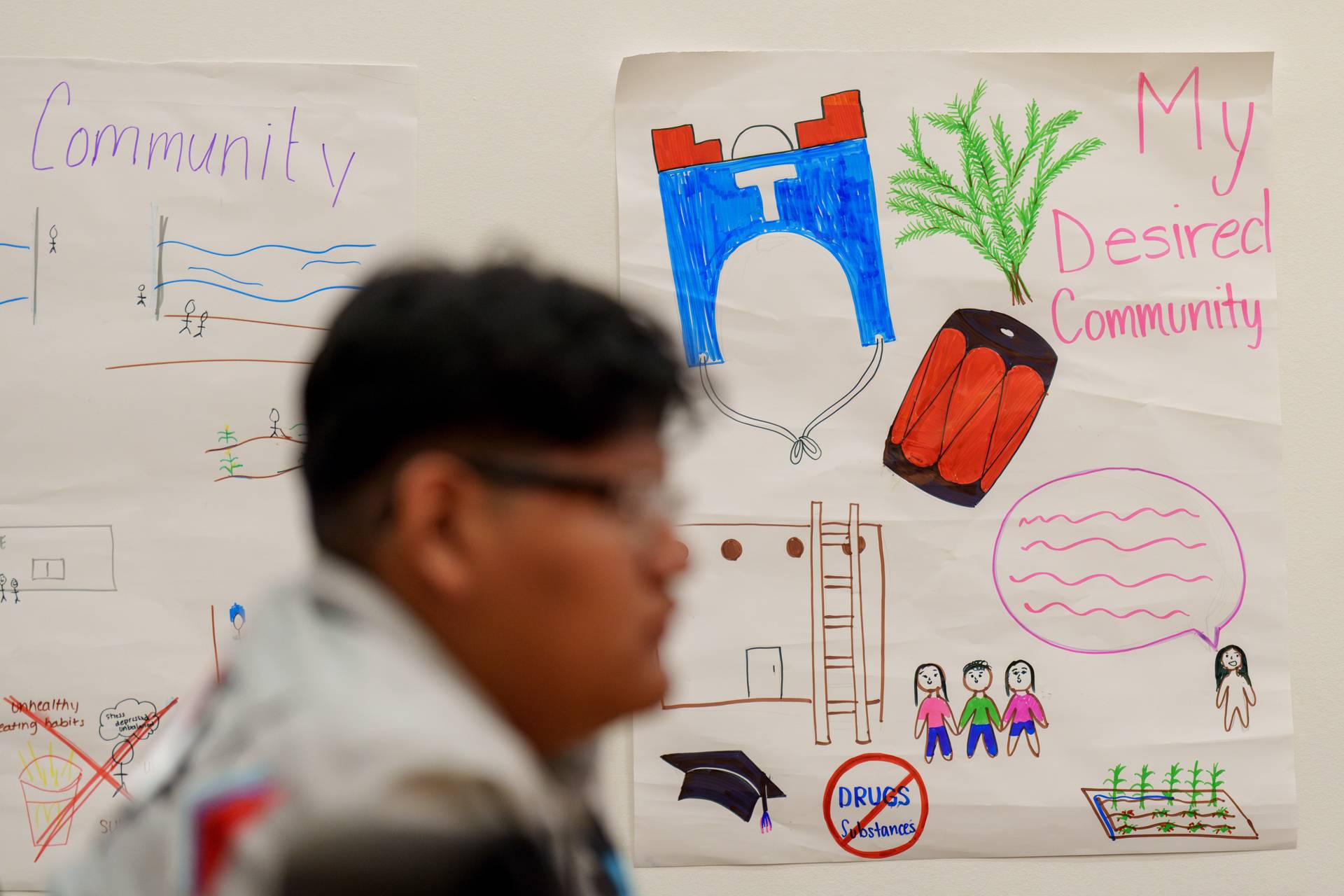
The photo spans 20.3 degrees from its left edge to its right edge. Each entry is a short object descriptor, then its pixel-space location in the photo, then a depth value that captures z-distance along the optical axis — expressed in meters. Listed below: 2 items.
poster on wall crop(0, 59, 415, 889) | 3.48
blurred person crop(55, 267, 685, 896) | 1.74
